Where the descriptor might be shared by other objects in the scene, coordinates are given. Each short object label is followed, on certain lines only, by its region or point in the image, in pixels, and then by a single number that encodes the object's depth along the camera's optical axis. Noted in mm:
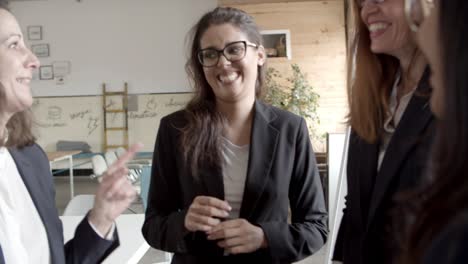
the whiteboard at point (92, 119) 7543
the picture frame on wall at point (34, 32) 7809
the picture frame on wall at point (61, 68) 7785
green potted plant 5400
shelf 6172
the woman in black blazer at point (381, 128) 969
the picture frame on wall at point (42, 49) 7853
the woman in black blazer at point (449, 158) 419
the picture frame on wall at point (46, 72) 7832
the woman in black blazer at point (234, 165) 1278
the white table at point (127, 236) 1939
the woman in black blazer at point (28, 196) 1138
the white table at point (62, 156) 5962
